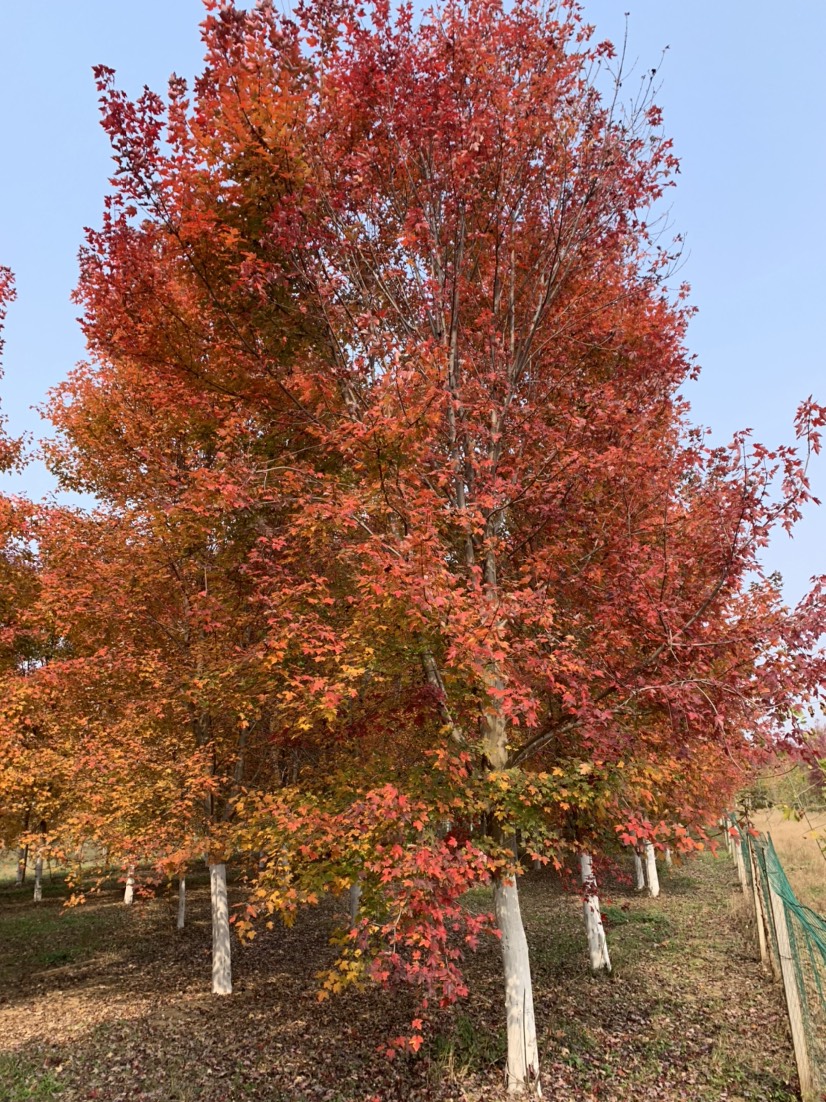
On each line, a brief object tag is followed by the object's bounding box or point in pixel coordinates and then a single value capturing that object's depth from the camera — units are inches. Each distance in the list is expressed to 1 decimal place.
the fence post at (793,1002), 245.3
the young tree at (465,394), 251.8
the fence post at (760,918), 440.5
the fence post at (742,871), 613.3
